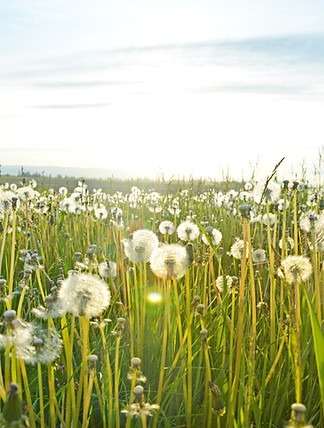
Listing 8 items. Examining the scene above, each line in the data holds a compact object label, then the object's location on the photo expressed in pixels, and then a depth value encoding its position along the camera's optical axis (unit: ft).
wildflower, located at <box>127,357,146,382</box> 1.18
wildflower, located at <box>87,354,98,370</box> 1.22
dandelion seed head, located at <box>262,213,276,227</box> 2.90
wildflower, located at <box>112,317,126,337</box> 1.38
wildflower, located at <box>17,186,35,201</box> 3.65
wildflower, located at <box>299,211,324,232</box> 2.04
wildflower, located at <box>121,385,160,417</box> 0.99
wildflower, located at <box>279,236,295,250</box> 2.84
